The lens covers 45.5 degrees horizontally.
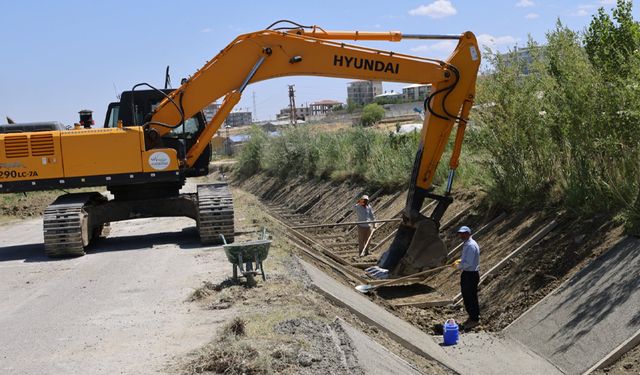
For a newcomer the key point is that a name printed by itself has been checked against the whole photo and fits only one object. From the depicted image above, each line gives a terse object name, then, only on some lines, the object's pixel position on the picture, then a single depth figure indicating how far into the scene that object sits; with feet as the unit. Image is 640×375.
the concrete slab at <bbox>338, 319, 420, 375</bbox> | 25.36
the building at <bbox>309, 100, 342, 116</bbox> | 576.36
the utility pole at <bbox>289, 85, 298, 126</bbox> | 297.74
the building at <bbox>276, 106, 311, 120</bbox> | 532.56
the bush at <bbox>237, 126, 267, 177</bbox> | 171.32
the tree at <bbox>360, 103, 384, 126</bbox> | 253.47
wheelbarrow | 35.81
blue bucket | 37.78
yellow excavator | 47.16
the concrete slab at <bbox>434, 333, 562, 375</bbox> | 34.24
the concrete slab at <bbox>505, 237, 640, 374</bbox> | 32.27
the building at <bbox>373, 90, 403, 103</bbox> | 414.41
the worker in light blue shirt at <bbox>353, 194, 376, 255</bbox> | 61.11
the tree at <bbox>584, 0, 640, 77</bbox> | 43.24
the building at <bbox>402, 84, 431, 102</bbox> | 382.83
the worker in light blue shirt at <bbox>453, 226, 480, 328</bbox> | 40.34
